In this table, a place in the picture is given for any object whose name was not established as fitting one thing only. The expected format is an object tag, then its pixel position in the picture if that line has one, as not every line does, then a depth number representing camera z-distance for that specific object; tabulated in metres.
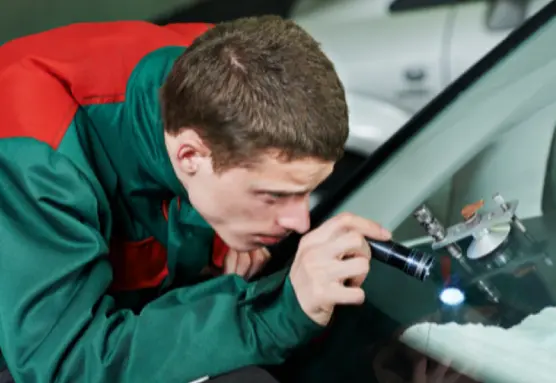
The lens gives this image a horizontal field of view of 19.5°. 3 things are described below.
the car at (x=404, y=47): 2.25
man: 1.46
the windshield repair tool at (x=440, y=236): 1.50
